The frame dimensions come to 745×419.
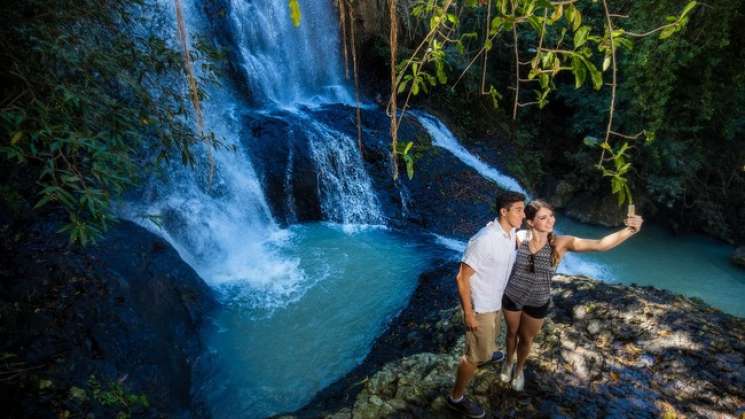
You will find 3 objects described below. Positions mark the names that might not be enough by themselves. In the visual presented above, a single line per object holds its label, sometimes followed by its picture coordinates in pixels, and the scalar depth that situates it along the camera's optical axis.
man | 2.79
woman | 2.97
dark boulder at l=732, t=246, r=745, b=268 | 9.72
